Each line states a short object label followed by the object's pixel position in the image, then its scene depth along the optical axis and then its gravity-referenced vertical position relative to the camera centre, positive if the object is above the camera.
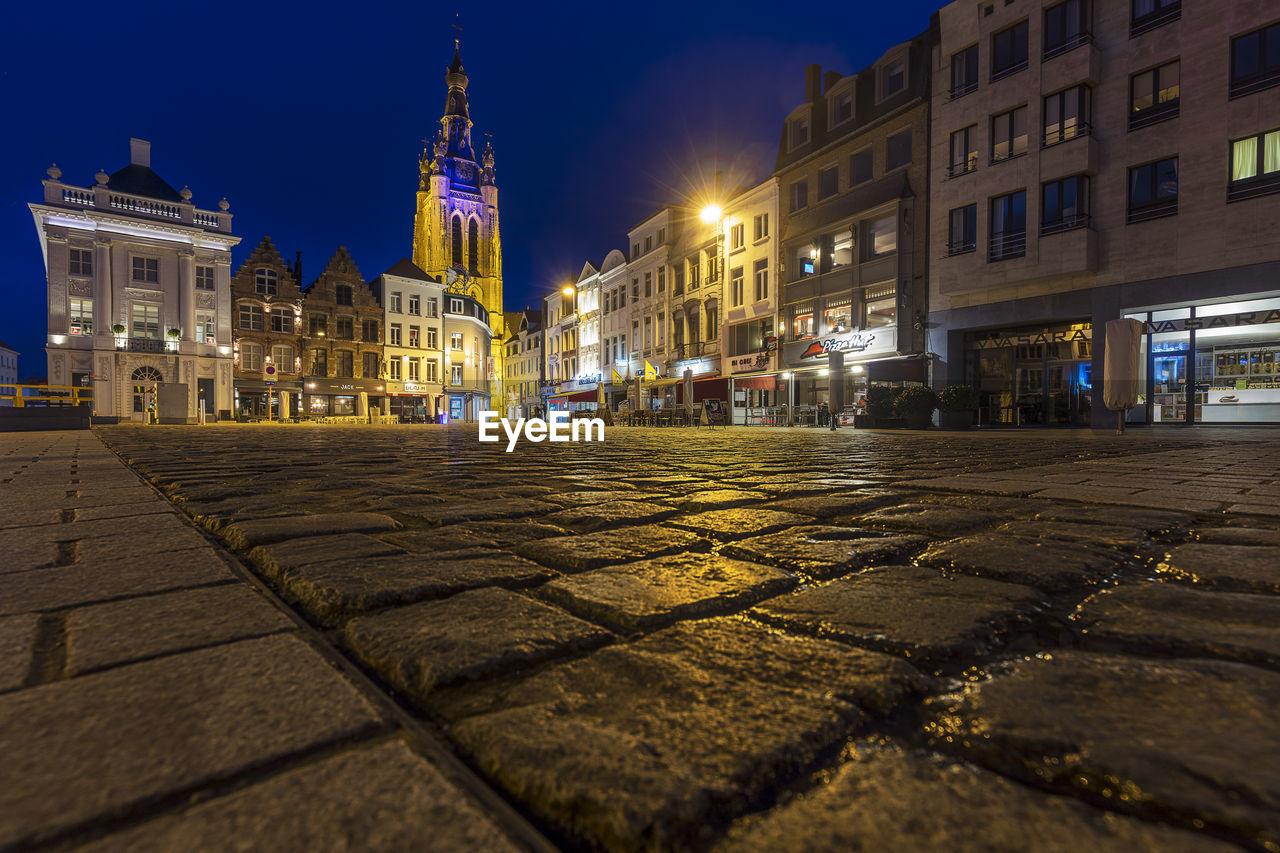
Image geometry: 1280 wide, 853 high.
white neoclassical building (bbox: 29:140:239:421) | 32.78 +7.01
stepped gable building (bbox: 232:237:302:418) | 39.94 +5.45
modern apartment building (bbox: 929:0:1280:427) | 14.34 +5.51
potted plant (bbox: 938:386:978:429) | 16.36 +0.26
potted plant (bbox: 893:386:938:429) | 16.70 +0.18
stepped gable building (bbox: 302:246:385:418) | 42.53 +4.84
